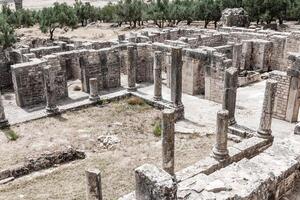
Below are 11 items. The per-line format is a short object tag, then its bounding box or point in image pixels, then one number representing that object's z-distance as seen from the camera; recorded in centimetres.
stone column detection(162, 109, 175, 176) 1014
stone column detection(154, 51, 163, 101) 1694
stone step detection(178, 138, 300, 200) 566
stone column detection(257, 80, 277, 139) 1260
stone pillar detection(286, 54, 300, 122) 1487
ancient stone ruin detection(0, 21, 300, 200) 593
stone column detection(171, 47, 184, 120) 1488
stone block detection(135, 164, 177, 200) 476
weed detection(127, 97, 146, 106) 1805
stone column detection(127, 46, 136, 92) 1850
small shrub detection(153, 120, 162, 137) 1459
